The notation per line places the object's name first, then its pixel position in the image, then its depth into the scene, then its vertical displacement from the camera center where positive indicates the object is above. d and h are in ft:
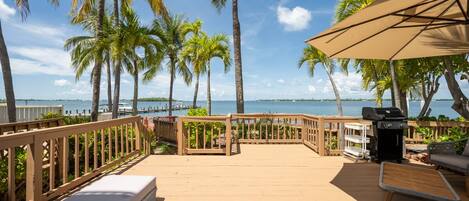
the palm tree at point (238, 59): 32.04 +4.70
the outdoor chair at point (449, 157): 12.17 -2.50
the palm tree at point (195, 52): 52.00 +8.99
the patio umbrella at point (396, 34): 9.41 +2.80
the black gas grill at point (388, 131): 16.35 -1.66
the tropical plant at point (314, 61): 46.63 +6.72
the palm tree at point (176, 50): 61.72 +10.95
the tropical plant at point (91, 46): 29.73 +6.53
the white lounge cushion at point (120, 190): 7.73 -2.53
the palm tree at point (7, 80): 24.36 +1.78
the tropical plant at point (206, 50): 50.93 +9.22
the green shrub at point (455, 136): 17.25 -2.22
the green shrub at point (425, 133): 20.53 -2.23
